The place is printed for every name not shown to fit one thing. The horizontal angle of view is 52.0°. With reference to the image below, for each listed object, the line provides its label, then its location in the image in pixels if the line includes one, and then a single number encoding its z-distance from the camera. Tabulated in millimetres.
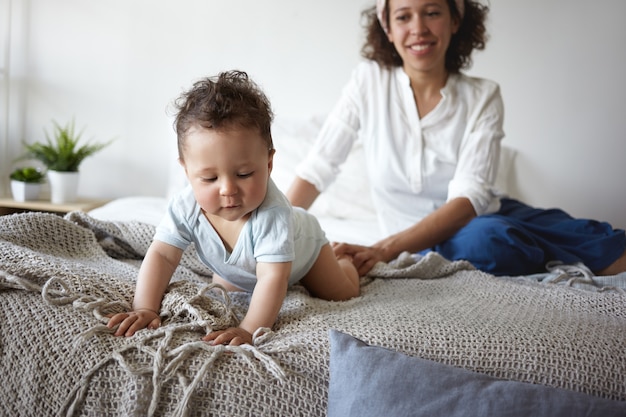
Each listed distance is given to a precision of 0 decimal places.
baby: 1091
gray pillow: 856
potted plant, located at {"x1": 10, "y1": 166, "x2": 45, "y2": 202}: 2883
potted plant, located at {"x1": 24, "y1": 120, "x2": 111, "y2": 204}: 2891
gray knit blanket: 941
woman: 1751
